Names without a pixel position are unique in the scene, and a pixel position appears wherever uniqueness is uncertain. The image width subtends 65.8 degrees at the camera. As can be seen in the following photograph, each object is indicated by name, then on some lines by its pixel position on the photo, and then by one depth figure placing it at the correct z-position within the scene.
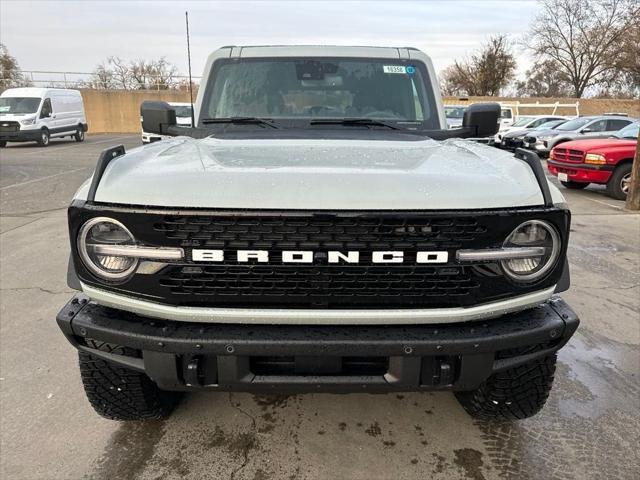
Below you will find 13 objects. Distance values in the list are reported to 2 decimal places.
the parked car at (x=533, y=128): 18.63
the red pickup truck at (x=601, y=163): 9.91
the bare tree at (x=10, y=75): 34.97
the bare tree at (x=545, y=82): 50.41
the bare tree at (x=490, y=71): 50.88
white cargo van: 20.16
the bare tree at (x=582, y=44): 45.22
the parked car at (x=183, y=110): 17.42
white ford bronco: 1.87
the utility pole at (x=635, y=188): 8.86
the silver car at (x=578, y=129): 15.65
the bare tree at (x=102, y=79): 36.94
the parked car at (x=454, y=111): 20.19
